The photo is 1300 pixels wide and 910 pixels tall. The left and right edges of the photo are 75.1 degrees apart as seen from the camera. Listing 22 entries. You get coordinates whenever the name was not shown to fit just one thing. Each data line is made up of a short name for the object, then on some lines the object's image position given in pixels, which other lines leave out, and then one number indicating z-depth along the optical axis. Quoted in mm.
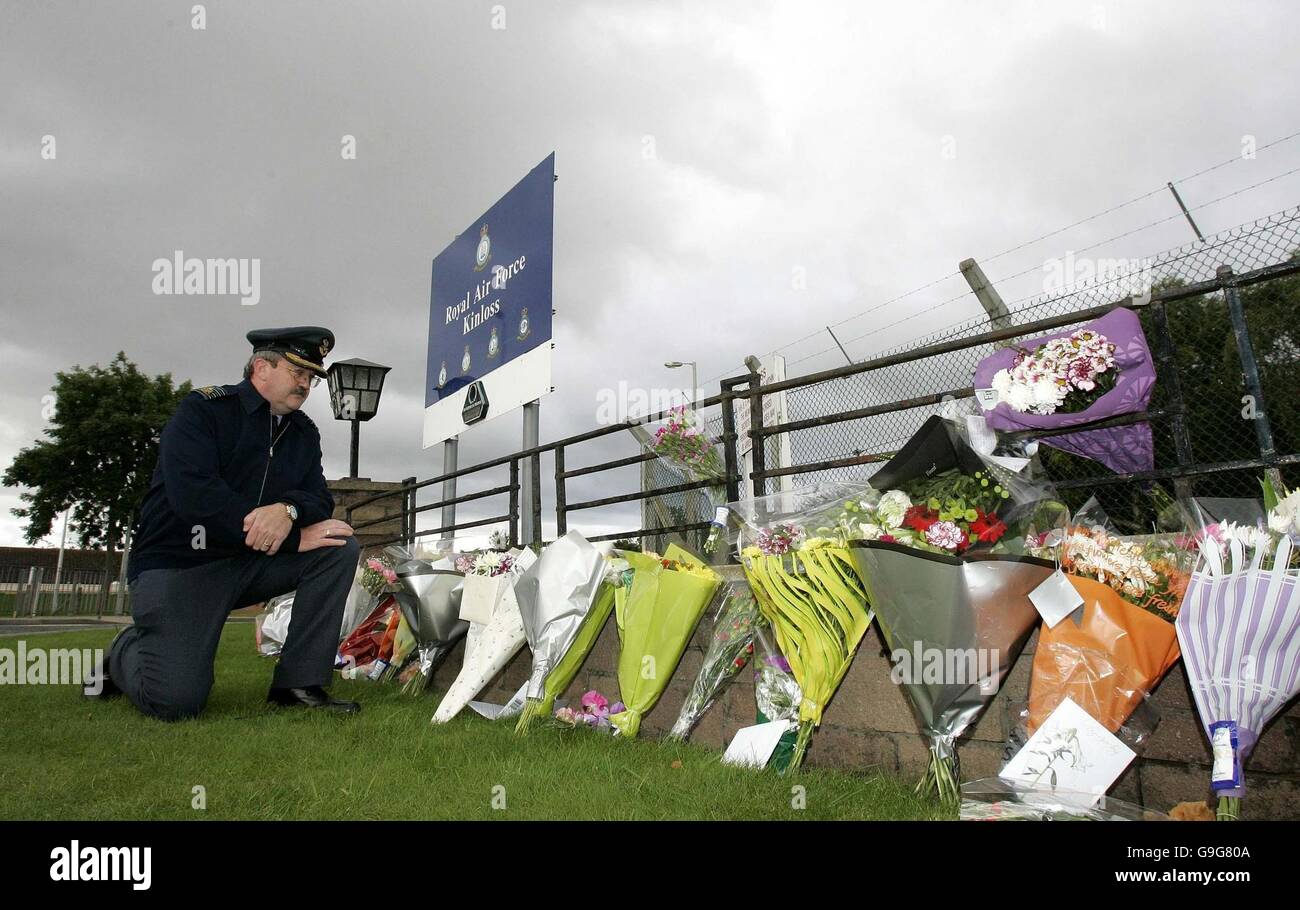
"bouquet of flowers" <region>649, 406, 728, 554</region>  5094
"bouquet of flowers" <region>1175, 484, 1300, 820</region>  1816
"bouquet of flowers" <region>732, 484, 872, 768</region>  2551
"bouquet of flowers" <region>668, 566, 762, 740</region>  2916
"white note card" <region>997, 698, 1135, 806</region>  1979
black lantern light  10805
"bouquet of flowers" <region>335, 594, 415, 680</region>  5141
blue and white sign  7477
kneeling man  3523
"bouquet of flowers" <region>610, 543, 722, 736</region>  3133
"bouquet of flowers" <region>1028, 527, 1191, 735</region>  2029
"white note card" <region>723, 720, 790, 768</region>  2613
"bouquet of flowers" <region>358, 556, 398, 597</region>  5490
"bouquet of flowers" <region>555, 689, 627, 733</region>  3357
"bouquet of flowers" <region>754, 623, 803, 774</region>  2643
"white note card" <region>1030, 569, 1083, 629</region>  2126
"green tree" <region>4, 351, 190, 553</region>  25562
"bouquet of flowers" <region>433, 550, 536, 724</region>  3773
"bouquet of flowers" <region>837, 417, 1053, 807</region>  2180
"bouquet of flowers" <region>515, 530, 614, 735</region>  3504
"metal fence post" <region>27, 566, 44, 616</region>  25266
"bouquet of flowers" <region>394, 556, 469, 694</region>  4535
